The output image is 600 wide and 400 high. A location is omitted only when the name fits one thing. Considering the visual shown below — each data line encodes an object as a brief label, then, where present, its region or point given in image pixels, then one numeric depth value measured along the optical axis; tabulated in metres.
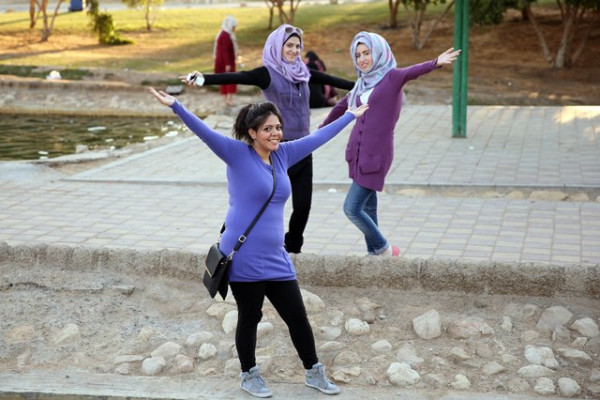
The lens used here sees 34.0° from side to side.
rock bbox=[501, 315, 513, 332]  6.33
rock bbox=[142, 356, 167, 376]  6.01
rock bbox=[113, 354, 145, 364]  6.14
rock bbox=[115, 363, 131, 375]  6.02
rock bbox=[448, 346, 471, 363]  6.01
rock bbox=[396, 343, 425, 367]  5.99
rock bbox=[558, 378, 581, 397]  5.56
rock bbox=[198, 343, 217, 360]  6.17
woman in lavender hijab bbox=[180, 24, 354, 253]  7.22
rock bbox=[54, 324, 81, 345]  6.41
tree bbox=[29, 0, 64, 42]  27.97
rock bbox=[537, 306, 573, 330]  6.32
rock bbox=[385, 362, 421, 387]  5.75
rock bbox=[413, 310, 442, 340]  6.30
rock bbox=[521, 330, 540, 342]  6.21
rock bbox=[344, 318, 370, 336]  6.40
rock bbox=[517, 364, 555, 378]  5.76
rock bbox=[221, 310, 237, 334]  6.49
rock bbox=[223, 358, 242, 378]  5.97
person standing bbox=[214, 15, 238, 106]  17.36
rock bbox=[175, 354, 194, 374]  6.03
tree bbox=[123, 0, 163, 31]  28.92
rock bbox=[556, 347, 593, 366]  5.88
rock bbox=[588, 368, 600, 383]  5.68
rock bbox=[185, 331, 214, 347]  6.34
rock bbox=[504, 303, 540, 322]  6.45
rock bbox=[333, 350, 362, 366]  6.02
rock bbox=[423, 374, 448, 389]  5.72
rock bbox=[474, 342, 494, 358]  6.06
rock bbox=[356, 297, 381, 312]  6.67
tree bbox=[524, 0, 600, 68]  21.28
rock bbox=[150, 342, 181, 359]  6.20
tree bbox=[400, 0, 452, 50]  24.09
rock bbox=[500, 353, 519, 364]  5.95
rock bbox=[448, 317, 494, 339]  6.27
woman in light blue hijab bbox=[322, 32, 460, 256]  6.98
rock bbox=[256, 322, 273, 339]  6.42
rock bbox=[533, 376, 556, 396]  5.59
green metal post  13.82
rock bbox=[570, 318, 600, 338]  6.16
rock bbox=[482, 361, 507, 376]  5.84
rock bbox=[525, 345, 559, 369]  5.88
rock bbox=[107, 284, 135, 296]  7.02
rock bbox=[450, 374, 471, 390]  5.68
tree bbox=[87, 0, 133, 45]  27.47
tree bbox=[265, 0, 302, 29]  25.53
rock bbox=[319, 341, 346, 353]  6.20
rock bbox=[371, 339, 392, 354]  6.18
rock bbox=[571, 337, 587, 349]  6.07
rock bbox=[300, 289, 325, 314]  6.67
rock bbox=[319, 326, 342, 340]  6.38
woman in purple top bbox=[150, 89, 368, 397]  5.32
